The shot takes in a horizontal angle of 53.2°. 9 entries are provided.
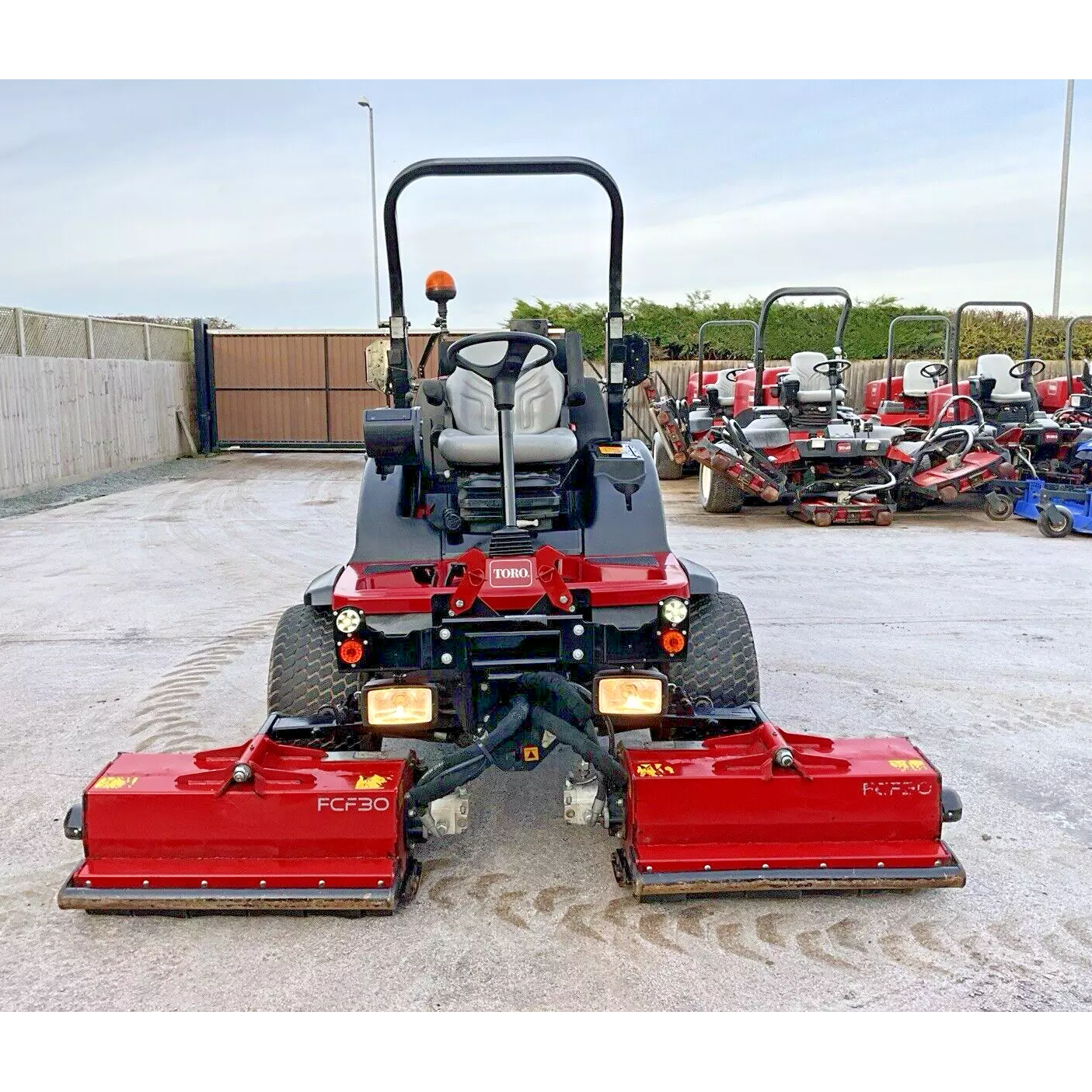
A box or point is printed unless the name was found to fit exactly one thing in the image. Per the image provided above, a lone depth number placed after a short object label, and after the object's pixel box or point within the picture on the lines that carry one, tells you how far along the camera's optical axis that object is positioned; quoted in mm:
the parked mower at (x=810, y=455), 9984
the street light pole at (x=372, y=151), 20044
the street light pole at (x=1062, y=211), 20578
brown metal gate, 18766
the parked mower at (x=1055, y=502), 8992
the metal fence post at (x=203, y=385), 18672
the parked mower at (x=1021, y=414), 10391
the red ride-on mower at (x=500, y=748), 2861
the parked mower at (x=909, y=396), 12820
